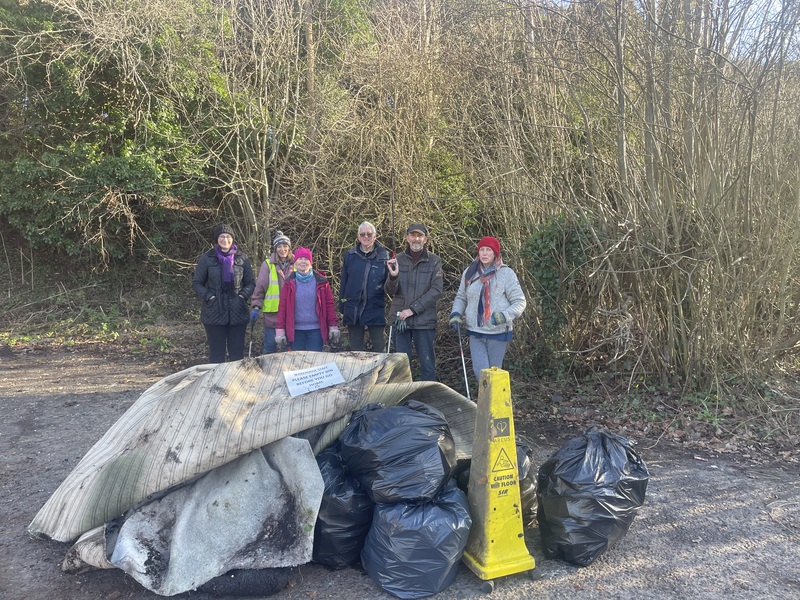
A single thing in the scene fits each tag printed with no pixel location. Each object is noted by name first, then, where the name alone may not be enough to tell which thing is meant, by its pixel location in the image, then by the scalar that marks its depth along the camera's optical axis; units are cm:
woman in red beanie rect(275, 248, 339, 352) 563
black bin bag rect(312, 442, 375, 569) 311
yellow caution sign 302
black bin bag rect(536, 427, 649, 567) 312
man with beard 559
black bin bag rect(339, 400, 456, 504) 303
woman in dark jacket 596
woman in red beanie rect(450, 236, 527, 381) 501
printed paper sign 362
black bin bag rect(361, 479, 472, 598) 289
